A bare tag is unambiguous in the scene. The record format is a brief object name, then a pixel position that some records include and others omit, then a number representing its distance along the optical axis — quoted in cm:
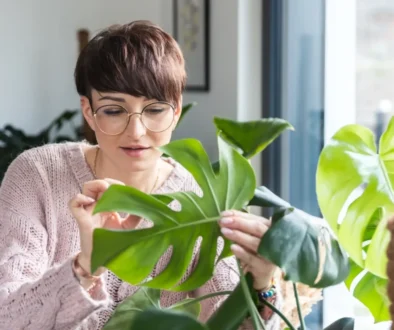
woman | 116
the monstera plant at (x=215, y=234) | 90
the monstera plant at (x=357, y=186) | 102
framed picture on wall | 259
